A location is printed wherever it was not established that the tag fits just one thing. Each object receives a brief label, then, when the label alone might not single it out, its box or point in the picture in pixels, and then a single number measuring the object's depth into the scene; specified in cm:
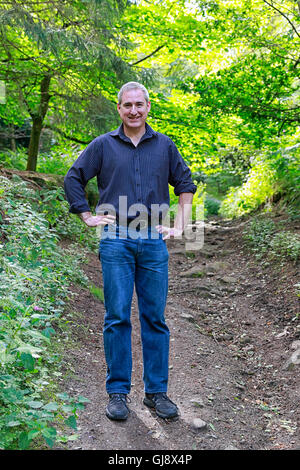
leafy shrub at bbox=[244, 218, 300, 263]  739
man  313
